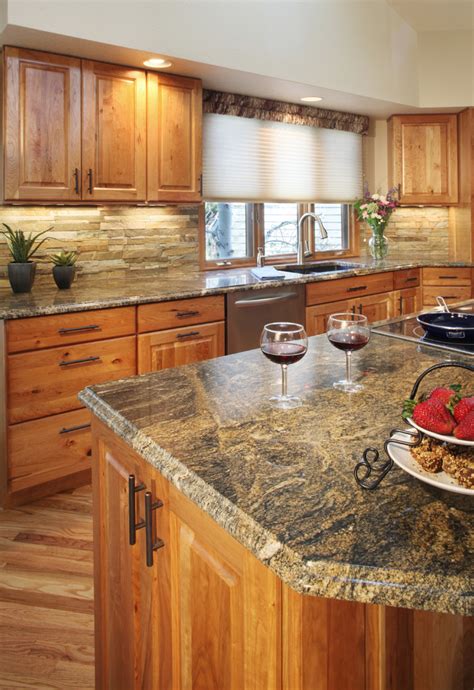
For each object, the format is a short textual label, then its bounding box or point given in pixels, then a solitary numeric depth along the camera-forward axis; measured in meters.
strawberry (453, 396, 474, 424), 0.90
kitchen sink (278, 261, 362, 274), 4.63
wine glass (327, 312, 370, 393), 1.42
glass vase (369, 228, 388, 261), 5.01
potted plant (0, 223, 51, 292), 3.14
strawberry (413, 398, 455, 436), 0.91
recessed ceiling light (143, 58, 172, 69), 3.23
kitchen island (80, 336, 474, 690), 0.77
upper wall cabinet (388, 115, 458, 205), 5.02
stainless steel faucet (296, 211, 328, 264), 4.51
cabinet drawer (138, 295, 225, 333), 3.12
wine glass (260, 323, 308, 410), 1.31
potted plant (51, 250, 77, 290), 3.30
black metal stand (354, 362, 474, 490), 0.94
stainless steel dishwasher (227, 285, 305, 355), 3.50
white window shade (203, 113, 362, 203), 4.16
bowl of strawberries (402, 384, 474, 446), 0.88
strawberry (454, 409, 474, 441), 0.87
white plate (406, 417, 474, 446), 0.87
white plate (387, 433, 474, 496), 0.86
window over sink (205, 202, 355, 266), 4.36
